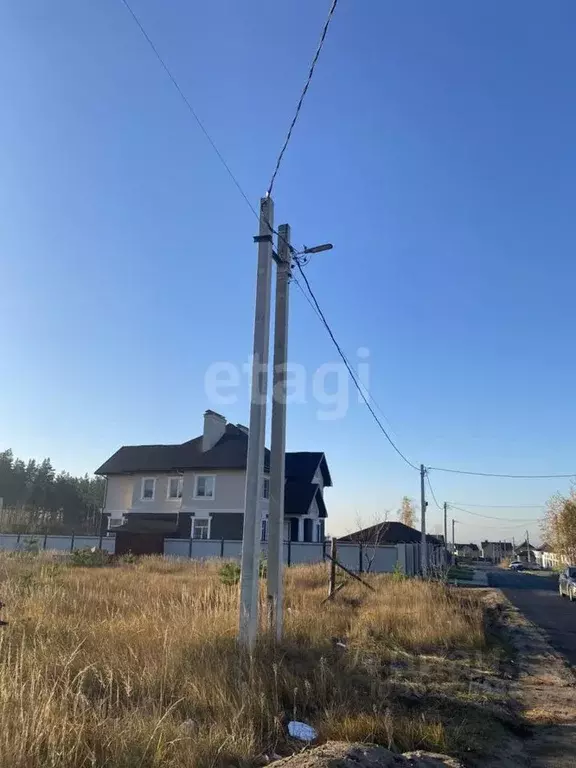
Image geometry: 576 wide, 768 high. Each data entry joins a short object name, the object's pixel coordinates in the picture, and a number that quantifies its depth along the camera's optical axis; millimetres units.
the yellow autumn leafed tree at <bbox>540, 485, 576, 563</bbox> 44500
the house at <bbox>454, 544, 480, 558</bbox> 122275
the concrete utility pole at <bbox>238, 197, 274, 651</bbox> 6770
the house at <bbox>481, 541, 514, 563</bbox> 126562
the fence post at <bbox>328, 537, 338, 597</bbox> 13598
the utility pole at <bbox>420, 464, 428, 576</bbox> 30547
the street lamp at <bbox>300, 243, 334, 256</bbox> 9066
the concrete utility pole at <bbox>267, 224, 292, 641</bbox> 7878
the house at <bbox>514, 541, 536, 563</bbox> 113600
